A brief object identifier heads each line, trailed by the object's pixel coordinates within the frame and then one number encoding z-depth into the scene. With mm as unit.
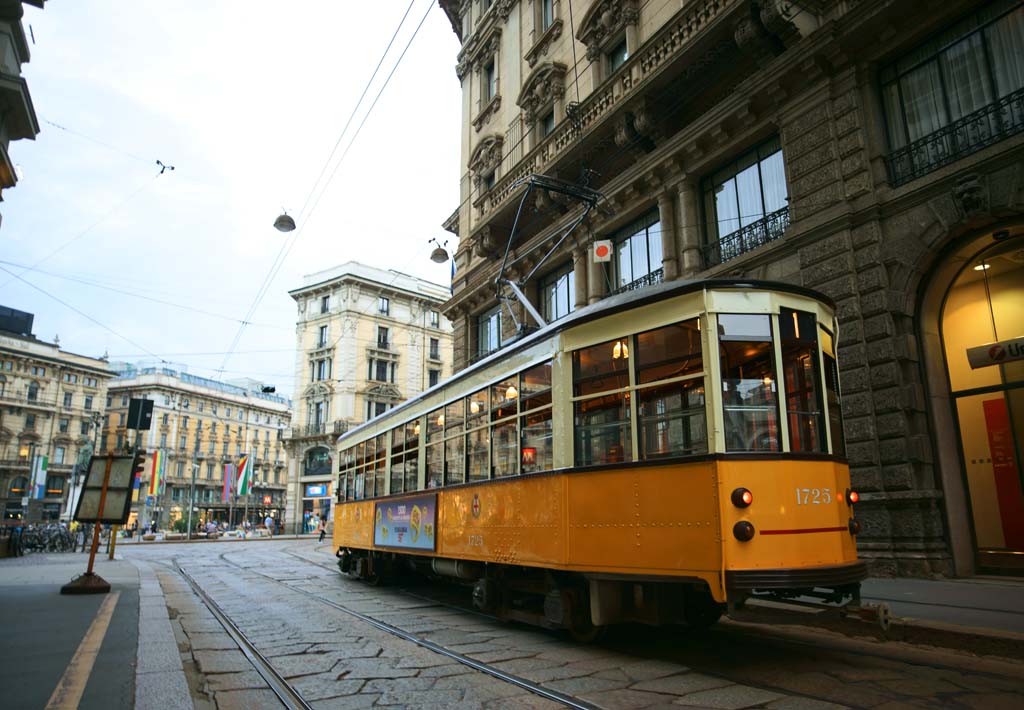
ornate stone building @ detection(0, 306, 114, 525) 58562
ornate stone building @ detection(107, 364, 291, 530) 71562
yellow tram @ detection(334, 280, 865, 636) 5156
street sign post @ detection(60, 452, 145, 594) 10766
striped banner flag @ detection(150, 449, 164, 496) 36906
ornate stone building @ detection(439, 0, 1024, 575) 9070
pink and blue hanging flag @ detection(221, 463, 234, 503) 37053
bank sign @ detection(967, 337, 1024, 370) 9516
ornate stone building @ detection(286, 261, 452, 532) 48781
